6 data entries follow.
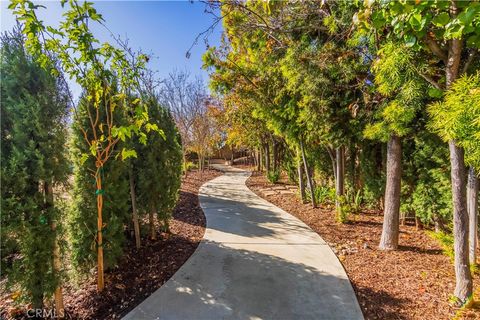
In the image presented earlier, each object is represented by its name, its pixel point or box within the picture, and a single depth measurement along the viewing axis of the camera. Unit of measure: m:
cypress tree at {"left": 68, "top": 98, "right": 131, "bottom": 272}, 2.88
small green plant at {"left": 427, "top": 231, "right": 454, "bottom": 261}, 3.07
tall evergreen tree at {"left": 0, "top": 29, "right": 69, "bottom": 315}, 2.24
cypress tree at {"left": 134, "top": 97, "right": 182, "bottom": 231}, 4.13
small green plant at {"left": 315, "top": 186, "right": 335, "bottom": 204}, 7.02
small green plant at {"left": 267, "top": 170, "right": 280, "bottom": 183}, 11.64
